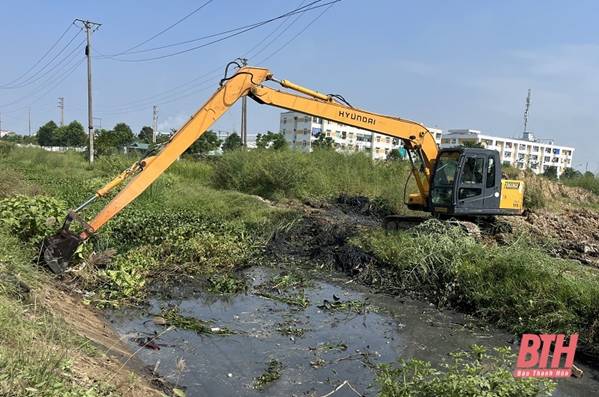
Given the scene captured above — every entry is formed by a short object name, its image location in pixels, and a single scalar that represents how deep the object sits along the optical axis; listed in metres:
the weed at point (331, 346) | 6.05
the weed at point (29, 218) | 7.63
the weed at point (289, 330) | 6.52
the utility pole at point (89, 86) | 33.16
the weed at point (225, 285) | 8.29
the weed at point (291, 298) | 7.79
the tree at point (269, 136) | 39.29
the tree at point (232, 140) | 58.59
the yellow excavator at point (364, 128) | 7.54
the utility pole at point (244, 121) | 34.00
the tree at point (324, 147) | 24.04
